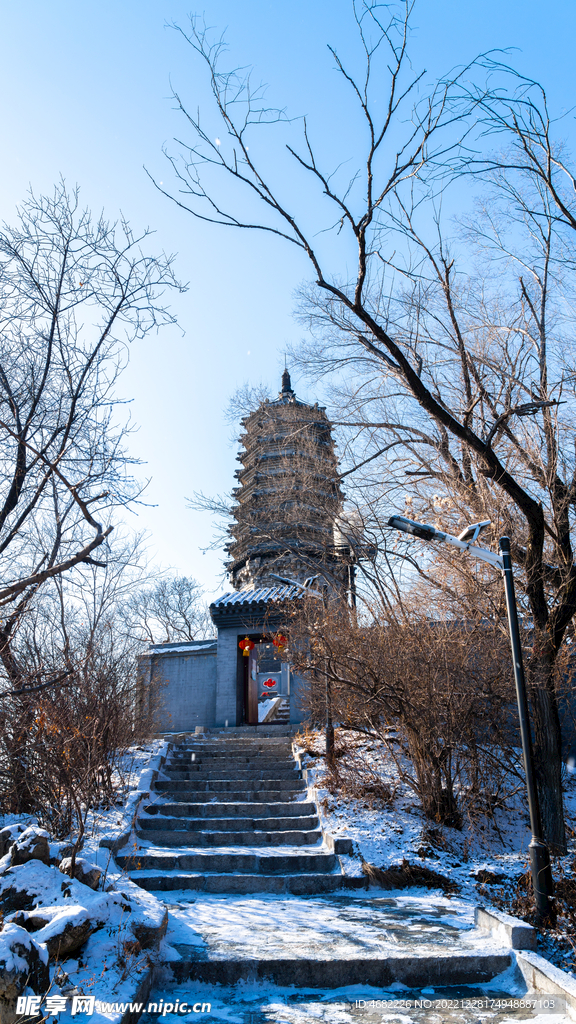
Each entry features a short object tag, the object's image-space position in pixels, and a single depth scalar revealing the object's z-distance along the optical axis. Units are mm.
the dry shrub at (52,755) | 5551
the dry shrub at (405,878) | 6129
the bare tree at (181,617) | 32250
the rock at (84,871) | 4352
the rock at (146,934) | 4023
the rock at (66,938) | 3492
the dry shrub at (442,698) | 7184
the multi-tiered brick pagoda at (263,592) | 13273
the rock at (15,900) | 3922
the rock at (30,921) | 3658
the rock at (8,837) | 4879
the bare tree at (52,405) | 6121
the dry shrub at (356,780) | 7719
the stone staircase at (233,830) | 5969
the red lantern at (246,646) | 15188
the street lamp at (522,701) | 4996
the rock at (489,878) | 6152
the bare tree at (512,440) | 6289
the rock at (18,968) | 2979
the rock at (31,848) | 4262
